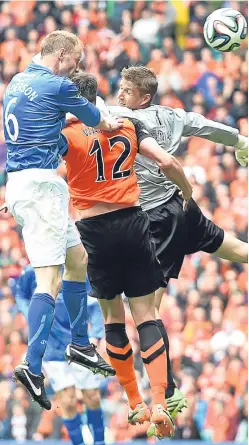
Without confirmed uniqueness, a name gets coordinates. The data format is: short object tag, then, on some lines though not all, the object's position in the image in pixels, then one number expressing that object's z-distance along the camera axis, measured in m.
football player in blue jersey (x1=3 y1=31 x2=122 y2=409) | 16.92
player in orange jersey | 18.02
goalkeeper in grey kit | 19.12
